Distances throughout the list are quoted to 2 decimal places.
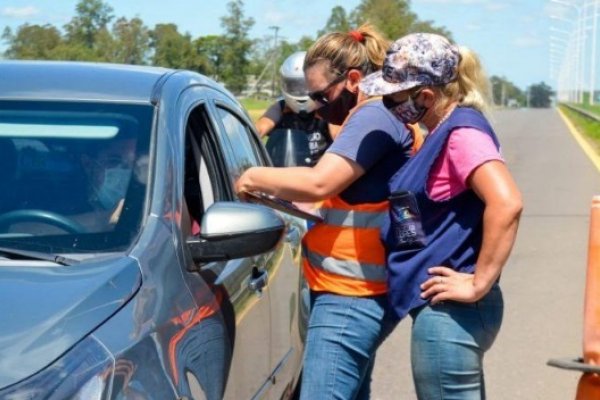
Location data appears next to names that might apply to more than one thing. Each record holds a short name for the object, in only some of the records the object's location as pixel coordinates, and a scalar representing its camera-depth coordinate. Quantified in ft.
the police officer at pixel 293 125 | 20.06
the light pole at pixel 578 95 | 332.06
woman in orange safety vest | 11.70
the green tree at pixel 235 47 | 178.09
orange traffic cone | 9.72
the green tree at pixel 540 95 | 626.23
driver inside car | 10.81
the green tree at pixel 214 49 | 167.94
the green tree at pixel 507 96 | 526.12
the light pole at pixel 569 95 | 390.42
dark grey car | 8.40
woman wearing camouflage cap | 11.14
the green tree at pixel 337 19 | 201.53
